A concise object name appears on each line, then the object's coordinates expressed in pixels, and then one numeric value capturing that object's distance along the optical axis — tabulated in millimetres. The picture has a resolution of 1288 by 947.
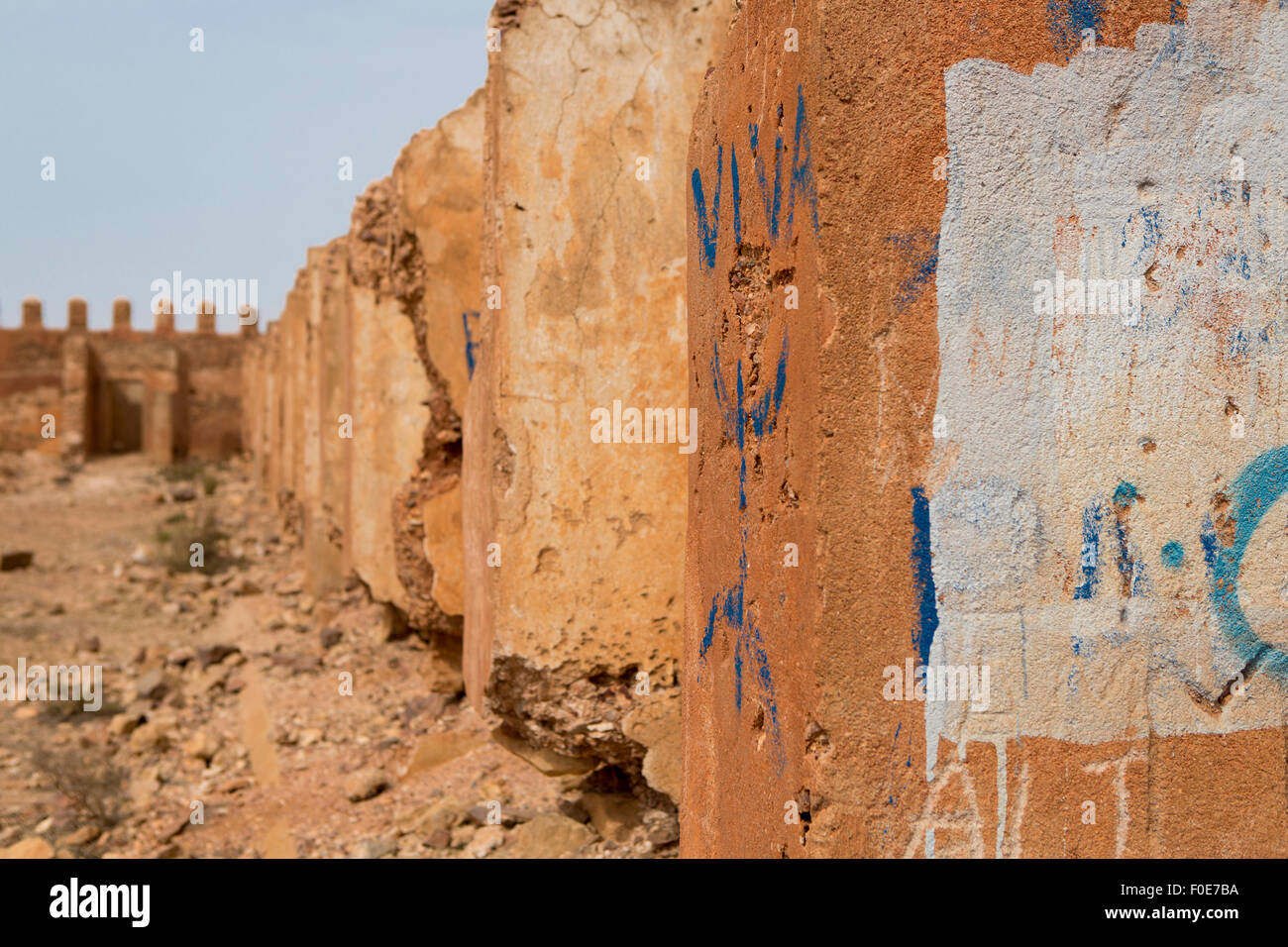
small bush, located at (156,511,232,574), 10156
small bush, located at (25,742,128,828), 4797
